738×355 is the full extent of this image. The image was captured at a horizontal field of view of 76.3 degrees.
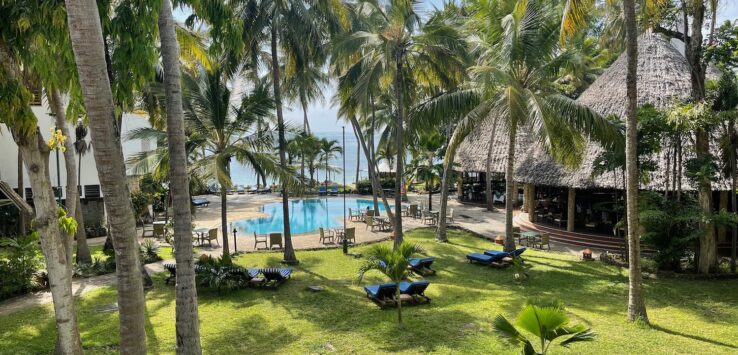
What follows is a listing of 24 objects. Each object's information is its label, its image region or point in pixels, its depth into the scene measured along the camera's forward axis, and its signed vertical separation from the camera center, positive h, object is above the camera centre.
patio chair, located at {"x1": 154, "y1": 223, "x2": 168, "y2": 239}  19.31 -1.72
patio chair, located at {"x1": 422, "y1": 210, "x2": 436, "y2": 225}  22.99 -1.74
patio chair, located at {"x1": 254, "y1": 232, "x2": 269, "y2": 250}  17.78 -2.19
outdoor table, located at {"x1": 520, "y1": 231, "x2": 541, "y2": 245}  17.08 -2.06
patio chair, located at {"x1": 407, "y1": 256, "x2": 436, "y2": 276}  13.73 -2.47
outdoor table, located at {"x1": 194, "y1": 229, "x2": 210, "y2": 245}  18.80 -1.87
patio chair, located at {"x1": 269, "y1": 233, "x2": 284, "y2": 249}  17.39 -1.94
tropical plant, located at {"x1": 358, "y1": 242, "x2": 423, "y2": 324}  9.22 -1.55
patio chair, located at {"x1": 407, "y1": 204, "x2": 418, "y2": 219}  24.77 -1.49
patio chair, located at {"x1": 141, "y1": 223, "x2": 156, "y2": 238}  19.88 -1.90
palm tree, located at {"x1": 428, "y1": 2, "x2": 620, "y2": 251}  12.44 +2.52
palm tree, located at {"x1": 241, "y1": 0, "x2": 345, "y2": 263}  13.55 +4.66
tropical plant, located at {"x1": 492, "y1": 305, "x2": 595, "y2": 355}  5.10 -1.60
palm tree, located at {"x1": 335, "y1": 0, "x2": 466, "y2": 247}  14.78 +4.34
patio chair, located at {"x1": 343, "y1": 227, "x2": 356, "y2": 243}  18.29 -1.98
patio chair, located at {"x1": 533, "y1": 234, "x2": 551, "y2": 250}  16.64 -2.30
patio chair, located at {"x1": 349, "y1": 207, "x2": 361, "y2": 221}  24.99 -1.80
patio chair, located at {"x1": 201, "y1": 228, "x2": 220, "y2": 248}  18.52 -1.93
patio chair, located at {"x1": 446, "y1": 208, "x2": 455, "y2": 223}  22.42 -1.78
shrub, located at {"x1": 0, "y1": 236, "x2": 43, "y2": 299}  11.95 -1.97
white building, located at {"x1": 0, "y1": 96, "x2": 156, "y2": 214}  19.12 +1.03
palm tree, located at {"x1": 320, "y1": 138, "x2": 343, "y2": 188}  38.88 +2.91
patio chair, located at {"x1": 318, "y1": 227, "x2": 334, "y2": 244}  18.67 -2.14
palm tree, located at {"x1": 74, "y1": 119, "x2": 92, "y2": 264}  14.12 -1.67
